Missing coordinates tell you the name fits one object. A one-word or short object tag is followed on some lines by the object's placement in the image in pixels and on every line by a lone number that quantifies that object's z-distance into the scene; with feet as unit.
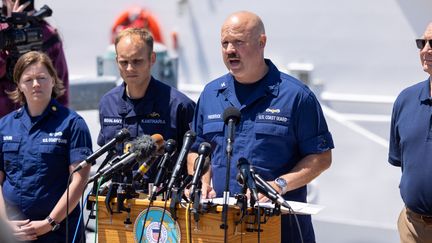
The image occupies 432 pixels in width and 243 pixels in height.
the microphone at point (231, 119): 25.17
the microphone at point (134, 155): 26.00
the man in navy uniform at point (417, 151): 29.71
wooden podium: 25.86
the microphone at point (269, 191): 24.59
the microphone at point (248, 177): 24.77
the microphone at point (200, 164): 25.25
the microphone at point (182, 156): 25.44
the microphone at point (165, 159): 26.18
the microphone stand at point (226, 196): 24.71
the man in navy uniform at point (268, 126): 29.40
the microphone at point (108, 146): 26.37
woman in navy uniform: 32.35
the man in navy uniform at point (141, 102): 32.86
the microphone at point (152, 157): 26.32
